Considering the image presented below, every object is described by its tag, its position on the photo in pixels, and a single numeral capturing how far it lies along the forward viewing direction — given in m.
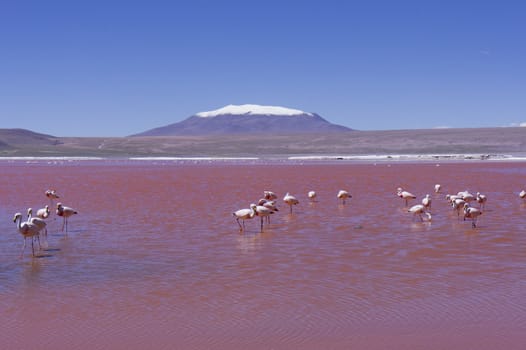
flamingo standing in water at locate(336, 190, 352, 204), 21.88
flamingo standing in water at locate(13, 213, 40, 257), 12.48
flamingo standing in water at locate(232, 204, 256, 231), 15.51
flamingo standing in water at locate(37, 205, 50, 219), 16.68
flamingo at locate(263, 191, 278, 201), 21.91
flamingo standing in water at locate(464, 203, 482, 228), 15.72
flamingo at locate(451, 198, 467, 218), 17.83
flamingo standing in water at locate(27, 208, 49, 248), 12.95
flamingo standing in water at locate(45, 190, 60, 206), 22.38
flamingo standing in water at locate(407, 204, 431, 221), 16.80
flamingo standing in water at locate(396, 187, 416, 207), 21.11
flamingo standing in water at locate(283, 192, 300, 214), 19.69
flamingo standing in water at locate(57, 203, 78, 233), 15.98
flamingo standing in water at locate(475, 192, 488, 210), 19.47
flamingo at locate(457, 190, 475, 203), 20.25
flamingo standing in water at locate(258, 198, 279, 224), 17.34
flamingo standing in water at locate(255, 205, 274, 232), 15.94
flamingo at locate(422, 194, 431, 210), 18.75
